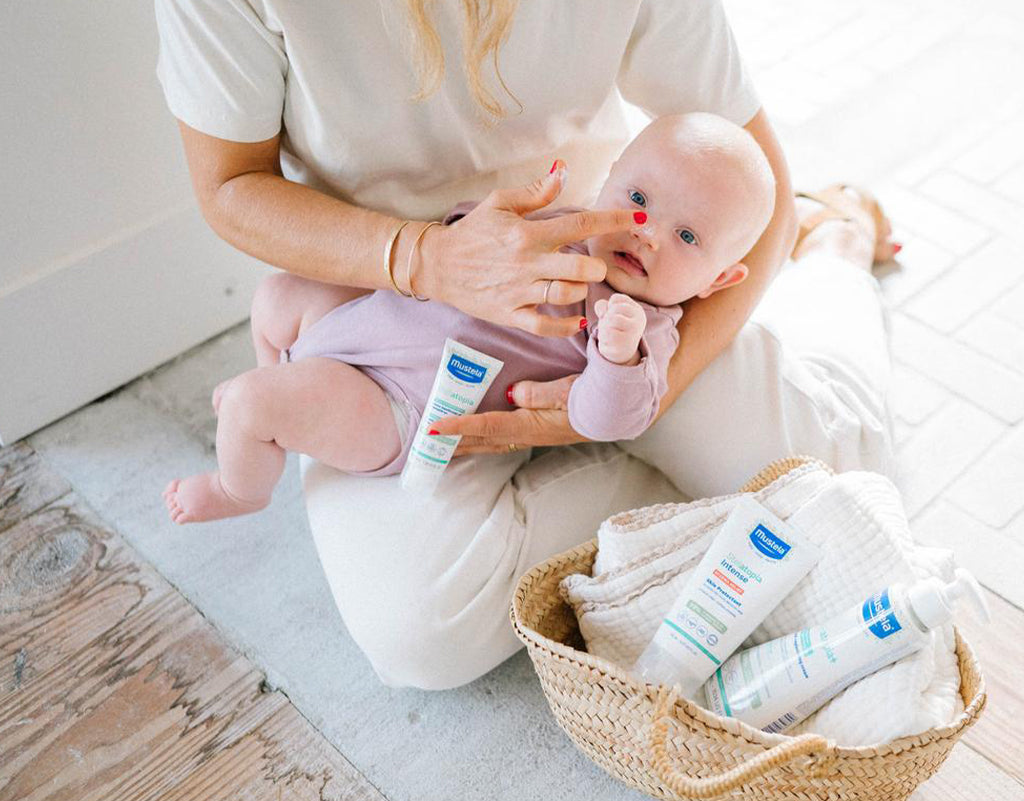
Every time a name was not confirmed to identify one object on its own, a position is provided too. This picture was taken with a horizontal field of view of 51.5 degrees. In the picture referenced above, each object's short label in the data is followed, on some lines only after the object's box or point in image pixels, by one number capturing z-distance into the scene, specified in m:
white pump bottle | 0.96
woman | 1.09
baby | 1.09
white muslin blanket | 1.00
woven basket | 0.93
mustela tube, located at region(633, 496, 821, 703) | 1.07
